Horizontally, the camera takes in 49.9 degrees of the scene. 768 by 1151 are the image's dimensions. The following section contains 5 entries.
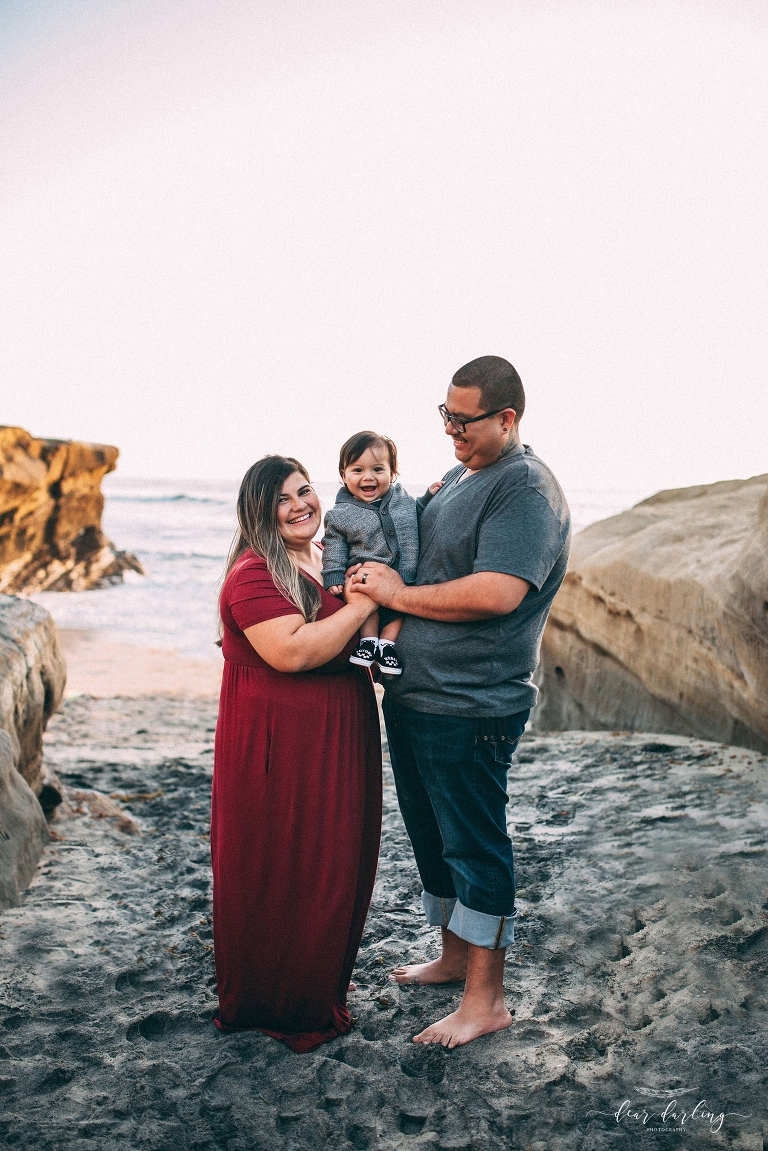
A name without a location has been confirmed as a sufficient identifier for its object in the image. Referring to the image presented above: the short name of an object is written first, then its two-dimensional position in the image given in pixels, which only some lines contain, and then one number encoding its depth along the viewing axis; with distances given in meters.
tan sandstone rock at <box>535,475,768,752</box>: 4.55
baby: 2.76
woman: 2.67
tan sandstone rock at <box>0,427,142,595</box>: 17.30
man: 2.56
